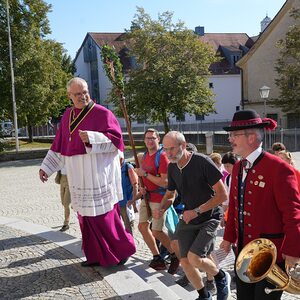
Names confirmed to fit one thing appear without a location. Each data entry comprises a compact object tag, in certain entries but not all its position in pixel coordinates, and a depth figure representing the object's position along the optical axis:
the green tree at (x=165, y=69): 25.23
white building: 48.19
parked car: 27.47
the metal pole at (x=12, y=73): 24.61
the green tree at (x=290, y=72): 26.17
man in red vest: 2.90
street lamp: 19.42
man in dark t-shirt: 4.13
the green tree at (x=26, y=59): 26.22
